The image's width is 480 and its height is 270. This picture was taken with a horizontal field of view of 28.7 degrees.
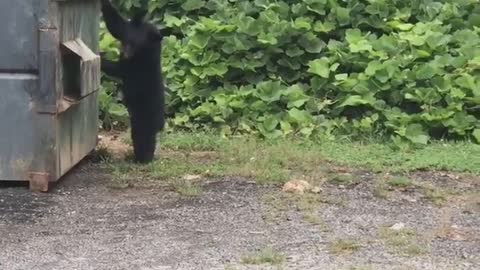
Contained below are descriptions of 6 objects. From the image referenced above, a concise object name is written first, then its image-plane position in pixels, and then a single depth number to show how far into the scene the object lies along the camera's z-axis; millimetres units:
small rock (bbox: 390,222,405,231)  6047
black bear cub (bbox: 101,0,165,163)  7527
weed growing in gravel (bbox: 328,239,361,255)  5505
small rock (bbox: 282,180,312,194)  6988
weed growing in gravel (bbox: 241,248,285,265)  5234
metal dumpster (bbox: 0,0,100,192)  6625
